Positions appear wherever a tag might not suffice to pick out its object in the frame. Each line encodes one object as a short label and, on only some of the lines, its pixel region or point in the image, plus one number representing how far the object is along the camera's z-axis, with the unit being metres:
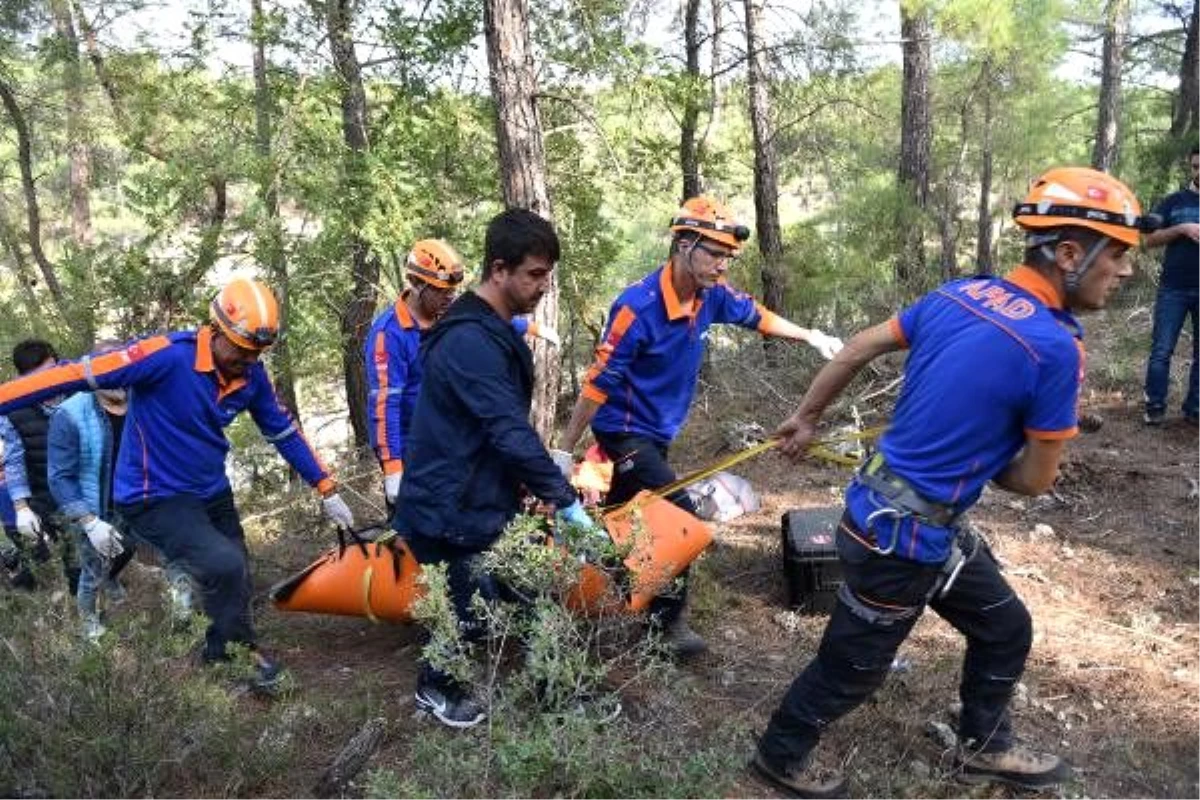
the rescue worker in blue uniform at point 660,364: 4.10
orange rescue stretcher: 3.22
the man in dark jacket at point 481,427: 3.13
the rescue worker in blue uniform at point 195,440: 3.98
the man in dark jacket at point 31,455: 5.32
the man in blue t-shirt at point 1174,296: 6.37
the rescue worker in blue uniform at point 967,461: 2.61
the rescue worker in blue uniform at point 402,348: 4.74
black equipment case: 4.60
